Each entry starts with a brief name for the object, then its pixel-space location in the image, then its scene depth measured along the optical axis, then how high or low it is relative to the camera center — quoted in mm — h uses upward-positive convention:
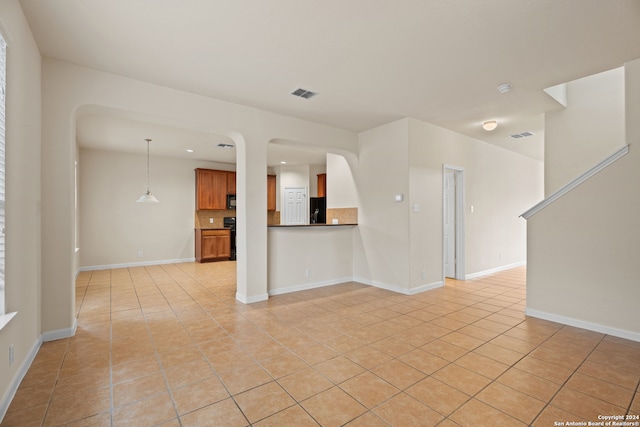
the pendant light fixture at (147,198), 6340 +315
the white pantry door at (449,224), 5648 -218
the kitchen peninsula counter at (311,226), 4656 -213
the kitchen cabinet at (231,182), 8320 +865
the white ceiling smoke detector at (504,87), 3429 +1469
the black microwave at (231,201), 8344 +328
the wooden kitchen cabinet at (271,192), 9002 +616
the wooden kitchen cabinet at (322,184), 8672 +842
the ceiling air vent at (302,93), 3609 +1488
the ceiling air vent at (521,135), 5441 +1458
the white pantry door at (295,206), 9062 +204
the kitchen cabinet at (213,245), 7645 -842
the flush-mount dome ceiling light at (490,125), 4684 +1395
